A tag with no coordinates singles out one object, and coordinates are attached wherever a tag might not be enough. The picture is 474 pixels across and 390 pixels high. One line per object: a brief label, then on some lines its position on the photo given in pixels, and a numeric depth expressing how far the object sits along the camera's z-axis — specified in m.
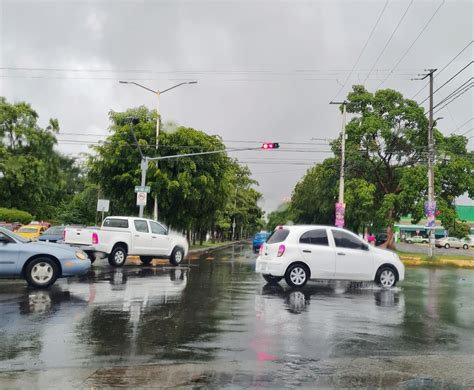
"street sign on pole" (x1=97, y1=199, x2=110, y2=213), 26.73
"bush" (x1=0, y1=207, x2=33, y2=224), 46.22
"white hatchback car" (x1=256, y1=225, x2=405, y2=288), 13.41
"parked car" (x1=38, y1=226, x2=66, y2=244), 25.00
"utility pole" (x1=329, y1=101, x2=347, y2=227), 32.72
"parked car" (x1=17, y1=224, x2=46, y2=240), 30.80
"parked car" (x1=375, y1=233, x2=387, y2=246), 57.10
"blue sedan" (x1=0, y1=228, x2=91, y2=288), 11.80
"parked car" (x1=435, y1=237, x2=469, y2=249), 63.12
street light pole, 30.39
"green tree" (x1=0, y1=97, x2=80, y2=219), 54.19
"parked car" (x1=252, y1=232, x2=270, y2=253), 38.18
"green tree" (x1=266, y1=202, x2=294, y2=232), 74.15
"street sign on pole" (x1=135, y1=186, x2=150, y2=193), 26.86
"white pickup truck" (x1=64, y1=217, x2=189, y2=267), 18.77
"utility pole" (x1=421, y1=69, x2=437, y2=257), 29.09
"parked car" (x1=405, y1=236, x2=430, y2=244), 75.76
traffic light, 28.36
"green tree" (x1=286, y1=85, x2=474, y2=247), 37.25
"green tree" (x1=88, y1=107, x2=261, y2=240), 32.53
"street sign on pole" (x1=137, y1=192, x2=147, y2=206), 26.94
